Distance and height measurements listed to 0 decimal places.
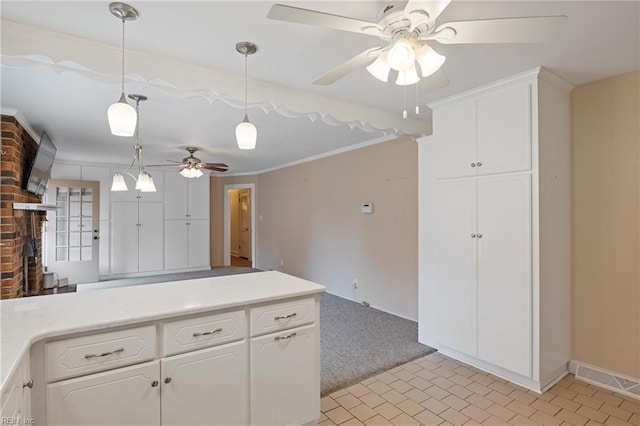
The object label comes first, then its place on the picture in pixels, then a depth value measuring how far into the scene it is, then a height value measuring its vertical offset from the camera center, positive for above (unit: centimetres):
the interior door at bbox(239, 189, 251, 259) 898 -33
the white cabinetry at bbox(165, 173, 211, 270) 672 -15
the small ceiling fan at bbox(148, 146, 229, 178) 458 +69
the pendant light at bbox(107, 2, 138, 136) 139 +42
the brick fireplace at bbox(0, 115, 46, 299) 304 +9
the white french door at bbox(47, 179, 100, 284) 541 -26
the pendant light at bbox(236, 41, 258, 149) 180 +46
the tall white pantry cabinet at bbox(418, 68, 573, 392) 237 -10
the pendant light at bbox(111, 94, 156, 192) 279 +29
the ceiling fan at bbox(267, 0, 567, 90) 120 +74
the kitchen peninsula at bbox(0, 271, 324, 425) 126 -63
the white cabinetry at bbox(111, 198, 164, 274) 617 -42
